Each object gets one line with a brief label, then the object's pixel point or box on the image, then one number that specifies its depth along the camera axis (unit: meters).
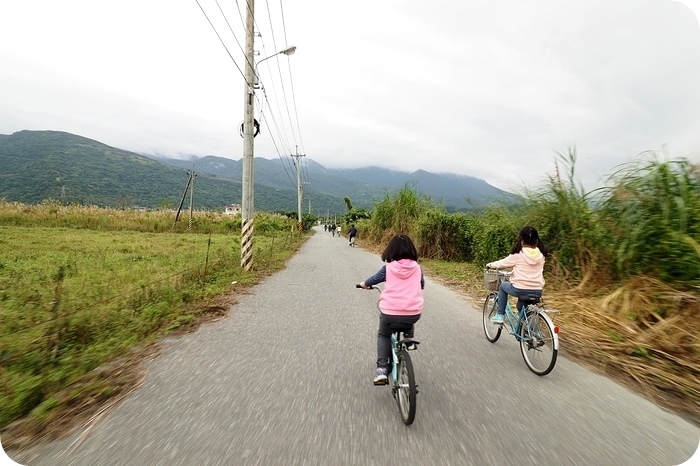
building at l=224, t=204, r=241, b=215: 81.20
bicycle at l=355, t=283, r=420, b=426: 2.47
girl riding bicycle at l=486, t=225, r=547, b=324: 4.01
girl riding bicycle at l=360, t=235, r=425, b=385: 2.96
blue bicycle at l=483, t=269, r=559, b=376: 3.51
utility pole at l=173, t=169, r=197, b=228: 30.84
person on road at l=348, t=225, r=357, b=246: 24.11
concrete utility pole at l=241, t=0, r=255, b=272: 10.50
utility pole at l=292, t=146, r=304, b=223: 38.12
